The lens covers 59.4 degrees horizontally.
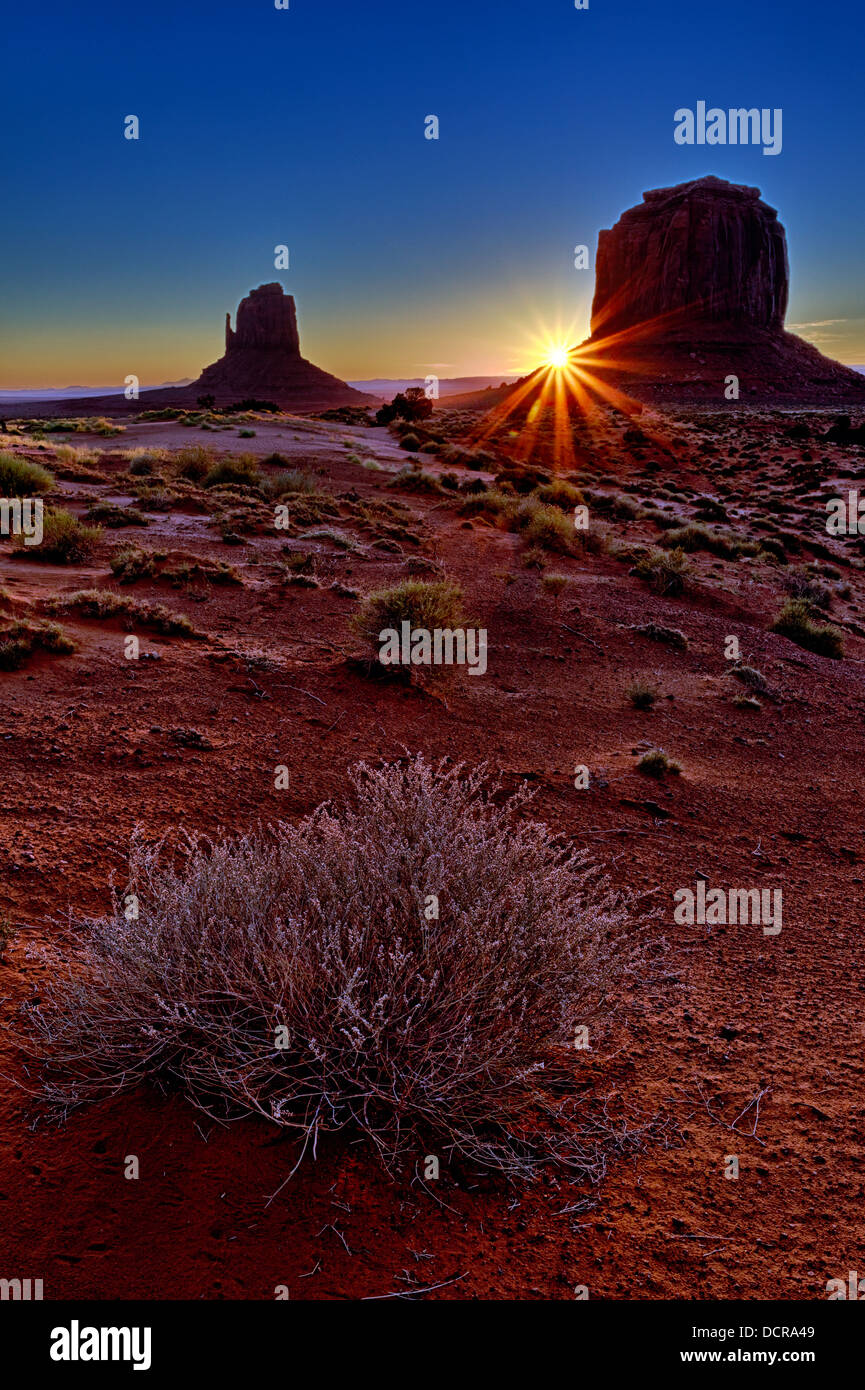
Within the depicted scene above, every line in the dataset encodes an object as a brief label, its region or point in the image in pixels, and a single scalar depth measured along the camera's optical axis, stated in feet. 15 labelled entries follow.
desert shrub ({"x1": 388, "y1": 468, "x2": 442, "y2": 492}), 73.72
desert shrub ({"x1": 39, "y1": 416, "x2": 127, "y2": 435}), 118.83
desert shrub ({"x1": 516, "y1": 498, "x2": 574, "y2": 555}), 51.45
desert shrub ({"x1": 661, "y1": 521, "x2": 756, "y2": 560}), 60.23
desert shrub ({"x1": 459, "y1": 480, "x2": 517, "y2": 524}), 62.75
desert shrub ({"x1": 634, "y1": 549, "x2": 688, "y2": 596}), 44.98
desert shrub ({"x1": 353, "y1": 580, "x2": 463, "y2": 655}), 28.63
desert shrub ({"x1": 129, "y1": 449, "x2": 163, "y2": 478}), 67.36
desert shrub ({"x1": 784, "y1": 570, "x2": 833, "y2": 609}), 48.83
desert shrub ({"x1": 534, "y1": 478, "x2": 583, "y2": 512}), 73.20
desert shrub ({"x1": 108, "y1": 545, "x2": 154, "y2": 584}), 34.12
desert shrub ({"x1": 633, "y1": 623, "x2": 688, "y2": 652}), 35.94
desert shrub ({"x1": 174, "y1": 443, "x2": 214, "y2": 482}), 67.87
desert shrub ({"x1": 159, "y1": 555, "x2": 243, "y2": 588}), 35.19
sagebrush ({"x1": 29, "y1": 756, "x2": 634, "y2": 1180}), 8.44
